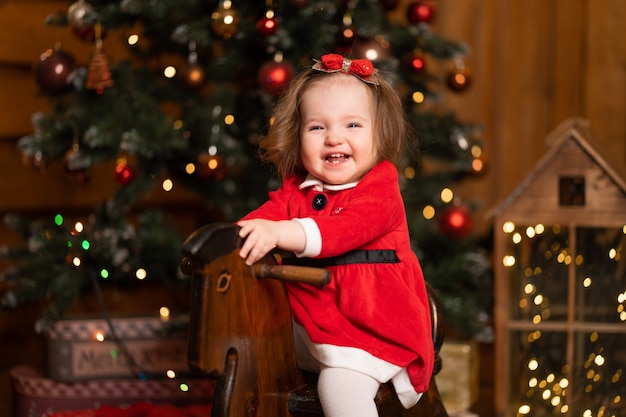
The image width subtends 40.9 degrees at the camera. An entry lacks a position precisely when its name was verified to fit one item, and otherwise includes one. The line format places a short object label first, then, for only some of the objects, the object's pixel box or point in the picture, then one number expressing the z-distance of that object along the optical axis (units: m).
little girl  1.33
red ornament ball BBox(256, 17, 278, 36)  2.02
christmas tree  2.09
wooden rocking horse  1.15
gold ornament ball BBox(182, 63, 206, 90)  2.17
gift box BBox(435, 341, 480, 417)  2.24
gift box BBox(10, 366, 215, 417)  2.07
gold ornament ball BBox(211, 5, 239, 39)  2.02
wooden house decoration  1.94
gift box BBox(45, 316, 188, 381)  2.07
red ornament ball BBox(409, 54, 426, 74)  2.29
